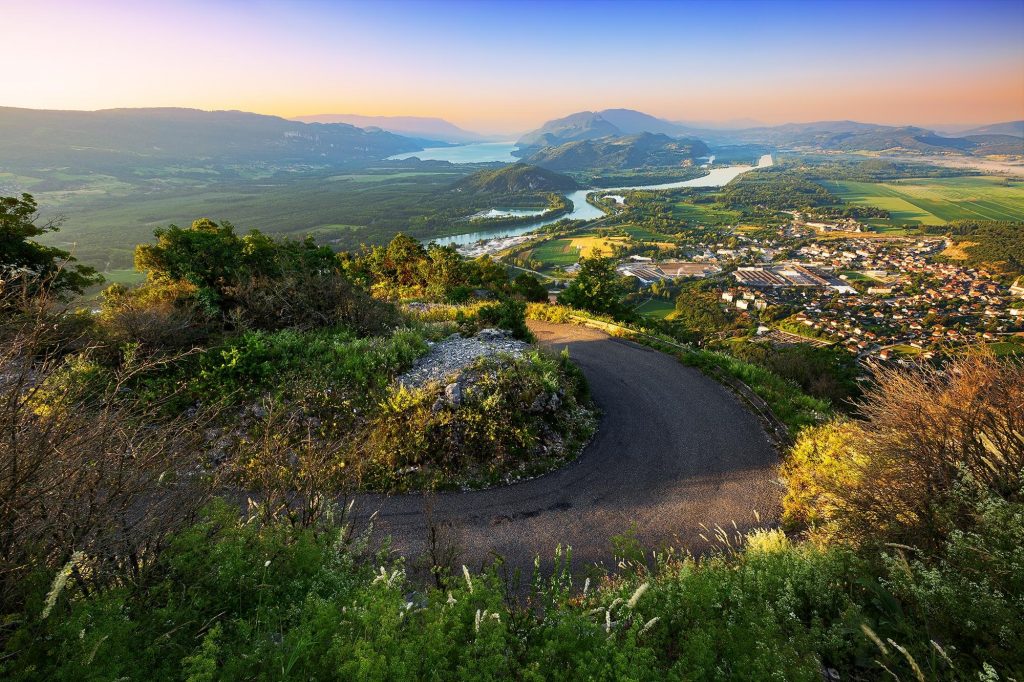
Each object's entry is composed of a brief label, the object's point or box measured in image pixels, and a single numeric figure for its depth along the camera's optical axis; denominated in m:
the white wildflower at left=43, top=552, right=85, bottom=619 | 2.78
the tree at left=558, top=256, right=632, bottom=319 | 24.95
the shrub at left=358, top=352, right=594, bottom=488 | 9.31
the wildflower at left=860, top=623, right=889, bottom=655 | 3.17
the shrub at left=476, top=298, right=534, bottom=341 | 15.59
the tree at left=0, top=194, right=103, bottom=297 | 12.20
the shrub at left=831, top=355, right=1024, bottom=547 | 5.02
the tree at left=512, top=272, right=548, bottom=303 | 28.42
